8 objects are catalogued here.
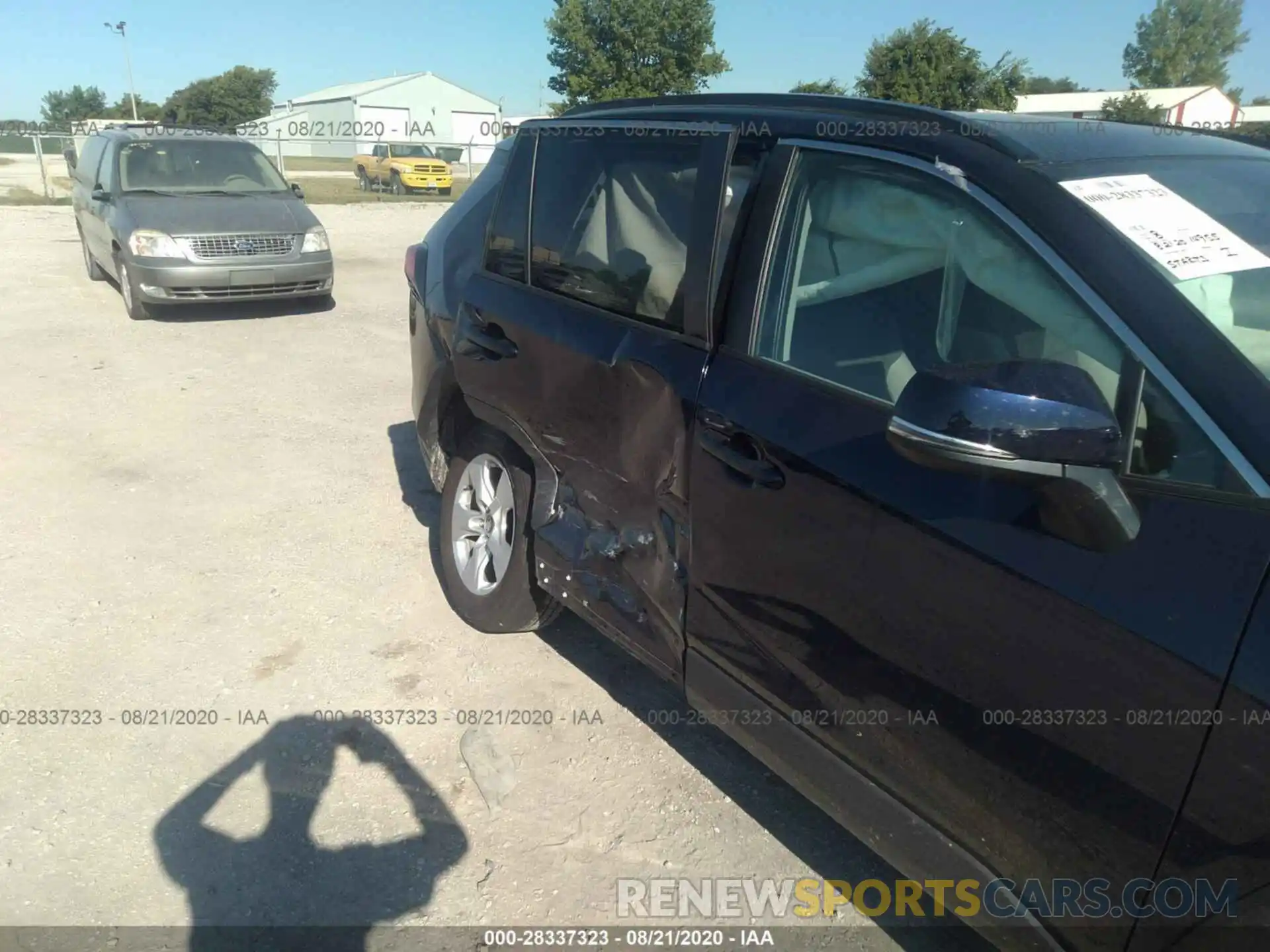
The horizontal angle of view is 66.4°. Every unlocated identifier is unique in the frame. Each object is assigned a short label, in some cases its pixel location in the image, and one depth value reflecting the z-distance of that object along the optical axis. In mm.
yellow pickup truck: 29188
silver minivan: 9047
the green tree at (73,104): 86688
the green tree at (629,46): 38812
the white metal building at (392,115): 58525
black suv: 1603
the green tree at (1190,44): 58812
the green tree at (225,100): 68625
